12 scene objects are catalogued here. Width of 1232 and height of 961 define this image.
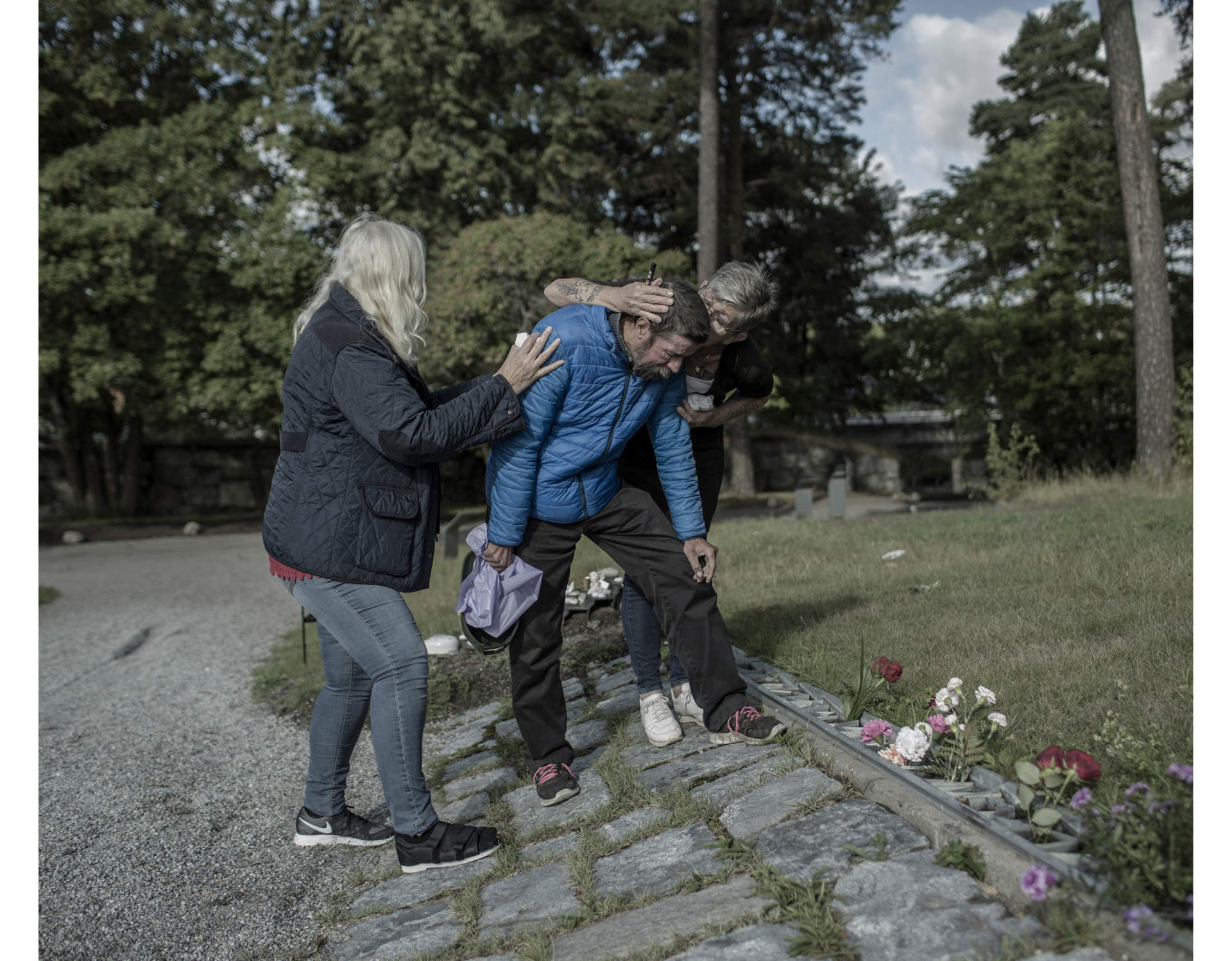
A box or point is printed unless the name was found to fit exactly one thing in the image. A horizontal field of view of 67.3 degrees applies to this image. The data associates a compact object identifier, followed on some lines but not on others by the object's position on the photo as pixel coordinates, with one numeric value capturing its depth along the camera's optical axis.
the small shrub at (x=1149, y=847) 2.08
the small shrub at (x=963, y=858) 2.48
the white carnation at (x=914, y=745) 3.00
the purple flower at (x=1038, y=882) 2.17
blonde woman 2.99
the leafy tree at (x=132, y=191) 16.30
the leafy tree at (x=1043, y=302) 17.17
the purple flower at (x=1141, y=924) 1.99
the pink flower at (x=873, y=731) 3.24
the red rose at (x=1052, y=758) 2.52
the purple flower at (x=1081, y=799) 2.38
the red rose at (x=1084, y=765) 2.44
